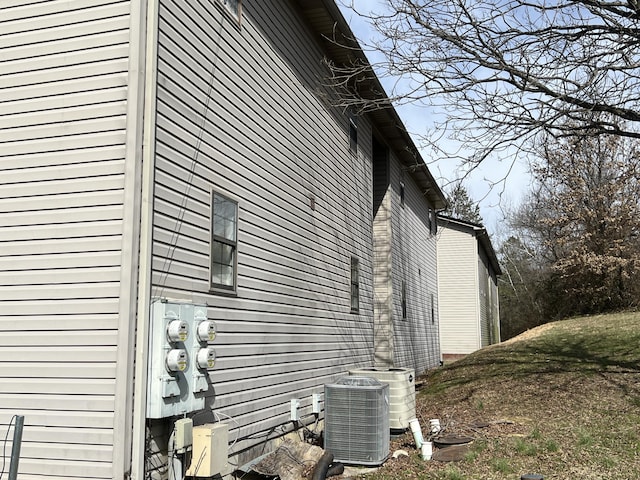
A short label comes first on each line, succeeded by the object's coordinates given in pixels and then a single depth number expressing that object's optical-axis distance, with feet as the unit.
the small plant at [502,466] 23.55
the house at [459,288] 90.84
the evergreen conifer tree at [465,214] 171.52
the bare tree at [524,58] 26.40
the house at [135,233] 16.11
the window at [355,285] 39.06
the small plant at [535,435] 28.61
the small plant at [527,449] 25.94
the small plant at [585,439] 27.22
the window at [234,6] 23.12
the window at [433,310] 72.84
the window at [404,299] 52.68
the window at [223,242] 20.61
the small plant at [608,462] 24.04
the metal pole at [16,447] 12.76
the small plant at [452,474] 22.69
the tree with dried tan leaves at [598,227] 86.48
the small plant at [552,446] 26.22
